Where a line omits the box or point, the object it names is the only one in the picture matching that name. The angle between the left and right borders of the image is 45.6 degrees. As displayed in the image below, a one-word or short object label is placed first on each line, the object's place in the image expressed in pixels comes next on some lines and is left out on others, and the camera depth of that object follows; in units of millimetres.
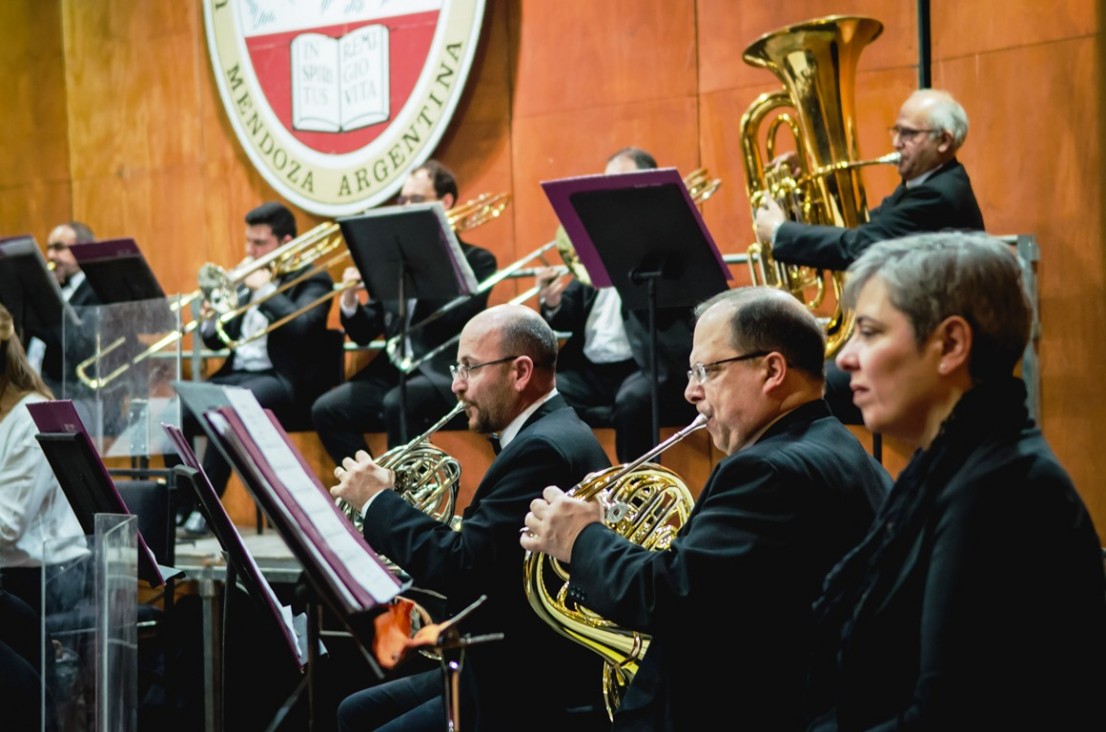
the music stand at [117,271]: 5836
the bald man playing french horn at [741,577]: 2172
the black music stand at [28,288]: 5453
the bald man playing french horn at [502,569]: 2830
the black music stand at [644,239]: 4066
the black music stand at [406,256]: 4887
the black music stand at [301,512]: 2074
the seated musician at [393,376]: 5449
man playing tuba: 4266
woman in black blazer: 1570
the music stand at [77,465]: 2971
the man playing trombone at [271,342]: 5934
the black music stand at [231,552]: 2539
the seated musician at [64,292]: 6282
